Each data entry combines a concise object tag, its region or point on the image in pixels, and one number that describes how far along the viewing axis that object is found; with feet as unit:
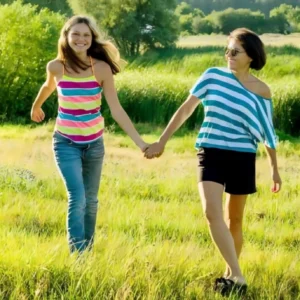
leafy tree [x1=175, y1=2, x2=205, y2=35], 211.20
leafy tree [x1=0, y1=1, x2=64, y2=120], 67.00
